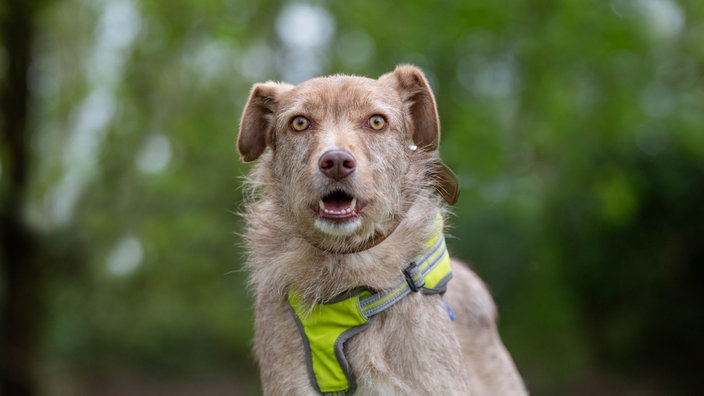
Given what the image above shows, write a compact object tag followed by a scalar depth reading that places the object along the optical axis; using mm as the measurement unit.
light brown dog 4258
